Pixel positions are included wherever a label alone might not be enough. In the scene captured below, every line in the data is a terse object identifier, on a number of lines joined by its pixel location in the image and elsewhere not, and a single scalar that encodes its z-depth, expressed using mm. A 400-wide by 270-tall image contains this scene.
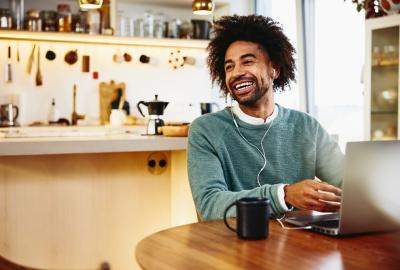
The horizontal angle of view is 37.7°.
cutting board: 5734
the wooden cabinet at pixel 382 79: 3891
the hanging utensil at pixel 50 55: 5488
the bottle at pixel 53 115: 5441
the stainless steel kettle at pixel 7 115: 5234
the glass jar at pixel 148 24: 5719
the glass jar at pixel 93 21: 5406
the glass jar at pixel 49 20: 5277
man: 1975
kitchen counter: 2924
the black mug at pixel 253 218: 1358
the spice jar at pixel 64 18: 5316
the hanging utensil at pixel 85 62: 5652
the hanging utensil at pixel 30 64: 5445
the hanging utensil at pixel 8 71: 5363
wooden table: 1172
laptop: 1297
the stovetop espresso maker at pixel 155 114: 3412
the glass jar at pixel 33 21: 5203
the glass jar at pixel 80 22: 5406
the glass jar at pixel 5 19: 5086
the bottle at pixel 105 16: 5500
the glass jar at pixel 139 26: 5688
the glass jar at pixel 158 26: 5781
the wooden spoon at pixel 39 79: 5457
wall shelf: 5203
